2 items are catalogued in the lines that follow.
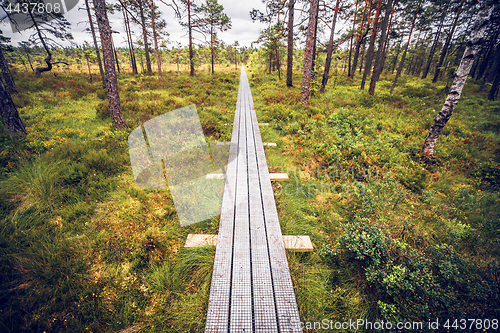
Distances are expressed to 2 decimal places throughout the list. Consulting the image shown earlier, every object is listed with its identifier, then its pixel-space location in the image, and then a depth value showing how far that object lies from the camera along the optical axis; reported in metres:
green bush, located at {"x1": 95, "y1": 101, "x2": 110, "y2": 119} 9.00
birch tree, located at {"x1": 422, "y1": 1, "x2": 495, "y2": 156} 4.95
